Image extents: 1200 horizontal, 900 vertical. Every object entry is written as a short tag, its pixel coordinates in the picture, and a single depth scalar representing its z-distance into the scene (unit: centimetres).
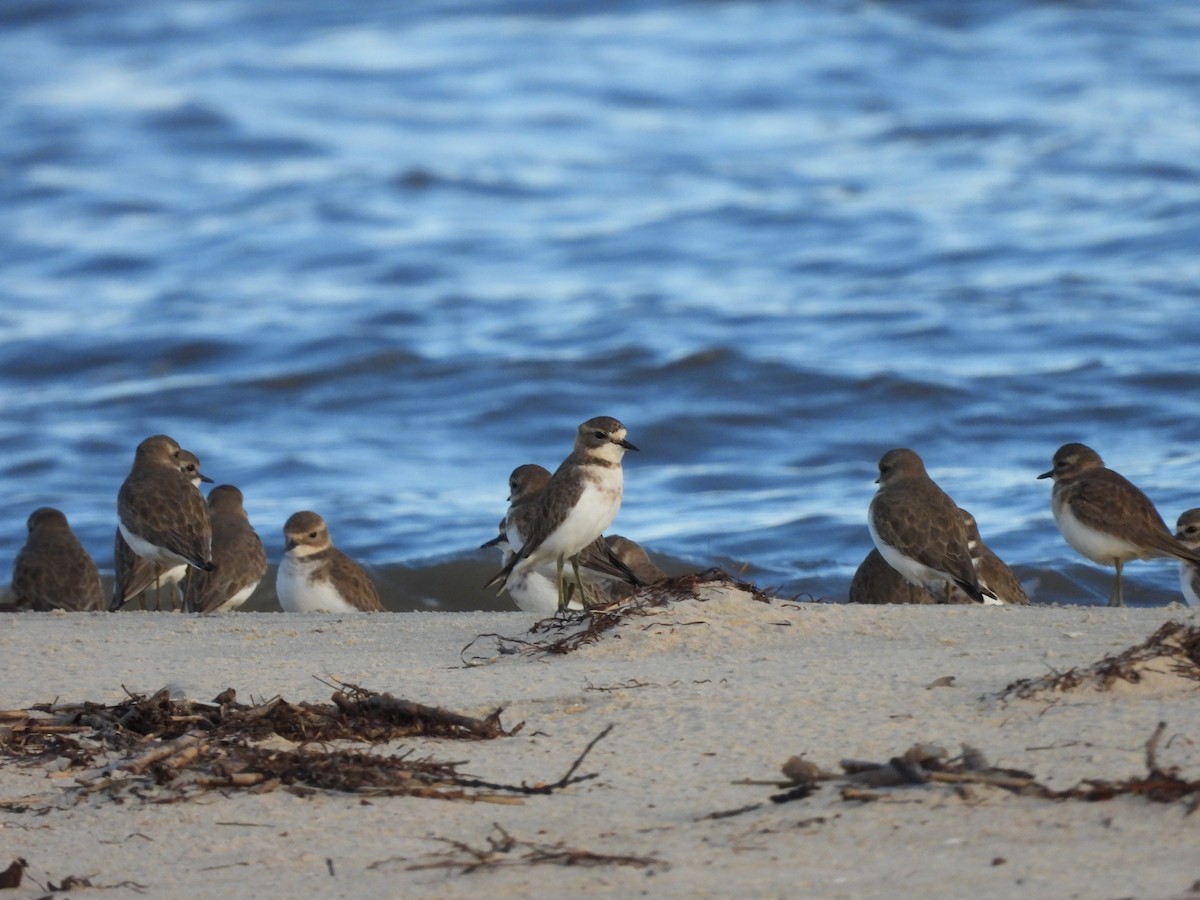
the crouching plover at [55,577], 1941
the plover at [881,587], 1909
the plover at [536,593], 1922
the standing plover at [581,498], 1678
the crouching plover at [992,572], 1858
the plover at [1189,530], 1891
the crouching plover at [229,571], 1917
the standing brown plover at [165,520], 1939
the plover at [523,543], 1845
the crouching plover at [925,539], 1767
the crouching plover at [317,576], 1941
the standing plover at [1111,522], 1753
